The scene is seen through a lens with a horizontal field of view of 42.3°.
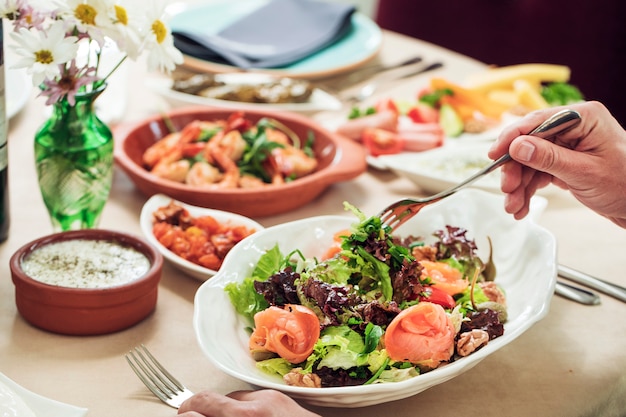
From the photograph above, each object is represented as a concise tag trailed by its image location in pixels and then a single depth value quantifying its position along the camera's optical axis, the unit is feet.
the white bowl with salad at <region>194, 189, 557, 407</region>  3.82
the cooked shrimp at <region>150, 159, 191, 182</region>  5.97
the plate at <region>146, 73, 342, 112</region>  7.47
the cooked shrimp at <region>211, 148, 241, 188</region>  6.00
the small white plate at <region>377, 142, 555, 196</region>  6.38
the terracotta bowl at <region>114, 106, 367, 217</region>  5.74
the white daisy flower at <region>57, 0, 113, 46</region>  4.40
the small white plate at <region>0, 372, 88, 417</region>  3.37
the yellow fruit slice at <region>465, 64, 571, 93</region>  8.59
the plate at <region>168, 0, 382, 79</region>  8.73
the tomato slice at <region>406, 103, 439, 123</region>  7.70
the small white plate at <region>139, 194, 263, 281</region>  4.92
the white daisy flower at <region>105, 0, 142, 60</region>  4.48
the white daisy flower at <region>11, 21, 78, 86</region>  4.28
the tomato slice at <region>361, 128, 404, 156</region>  7.02
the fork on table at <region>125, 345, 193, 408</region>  3.93
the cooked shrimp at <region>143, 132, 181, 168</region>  6.29
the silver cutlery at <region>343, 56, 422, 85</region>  9.04
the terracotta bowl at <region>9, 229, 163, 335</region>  4.25
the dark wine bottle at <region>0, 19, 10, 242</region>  4.67
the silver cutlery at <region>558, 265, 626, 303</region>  5.24
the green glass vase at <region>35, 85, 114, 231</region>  4.91
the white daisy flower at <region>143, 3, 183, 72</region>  4.62
